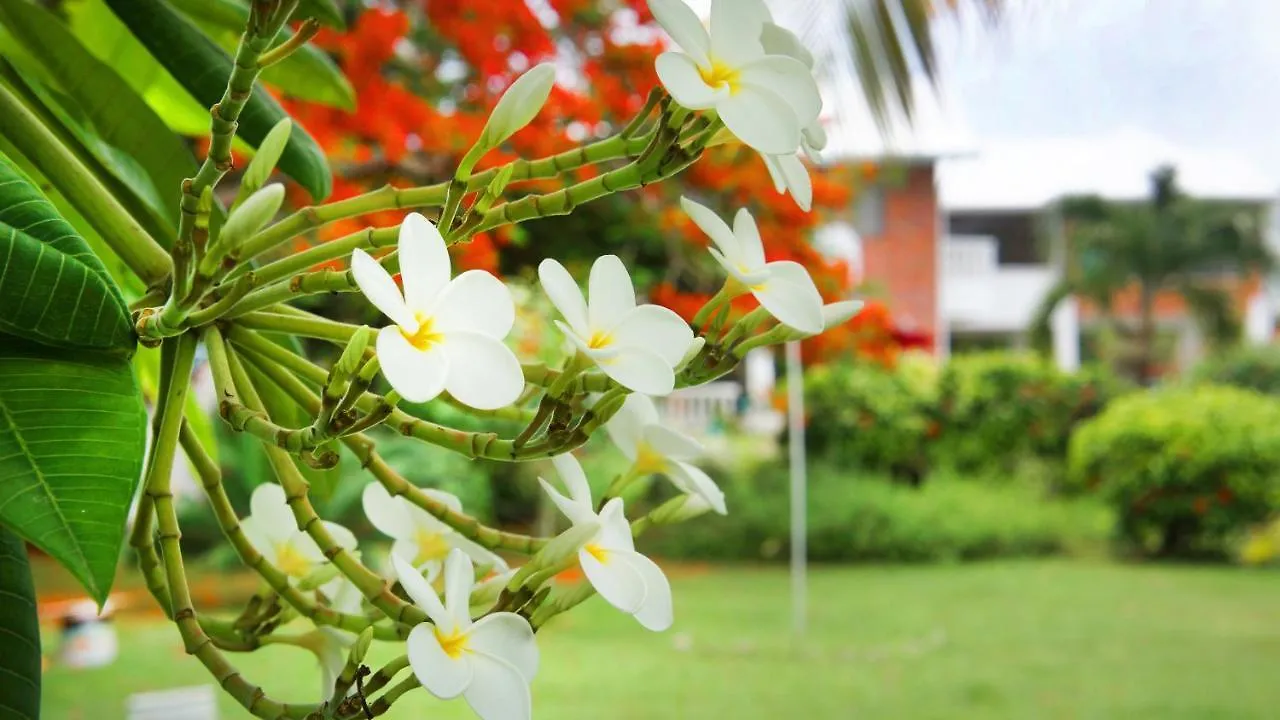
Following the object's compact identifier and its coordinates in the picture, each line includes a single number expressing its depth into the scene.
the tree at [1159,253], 8.84
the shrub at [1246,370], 8.04
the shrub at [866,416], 5.69
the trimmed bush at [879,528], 4.96
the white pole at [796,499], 3.72
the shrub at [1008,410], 5.87
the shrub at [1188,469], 4.76
